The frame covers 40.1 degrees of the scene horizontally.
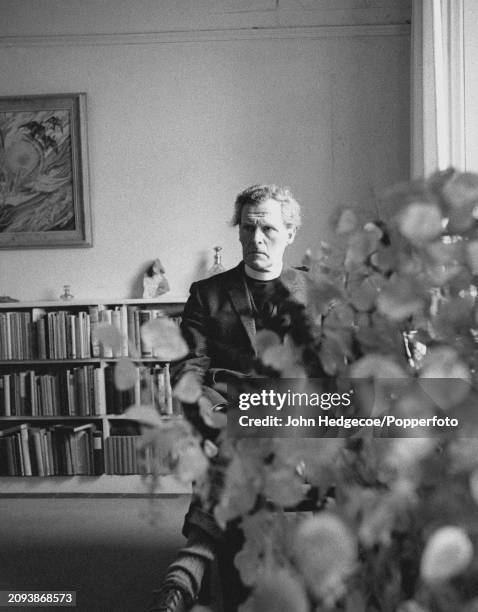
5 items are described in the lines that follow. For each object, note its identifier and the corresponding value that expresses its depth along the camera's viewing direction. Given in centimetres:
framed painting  437
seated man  225
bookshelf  407
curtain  303
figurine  425
